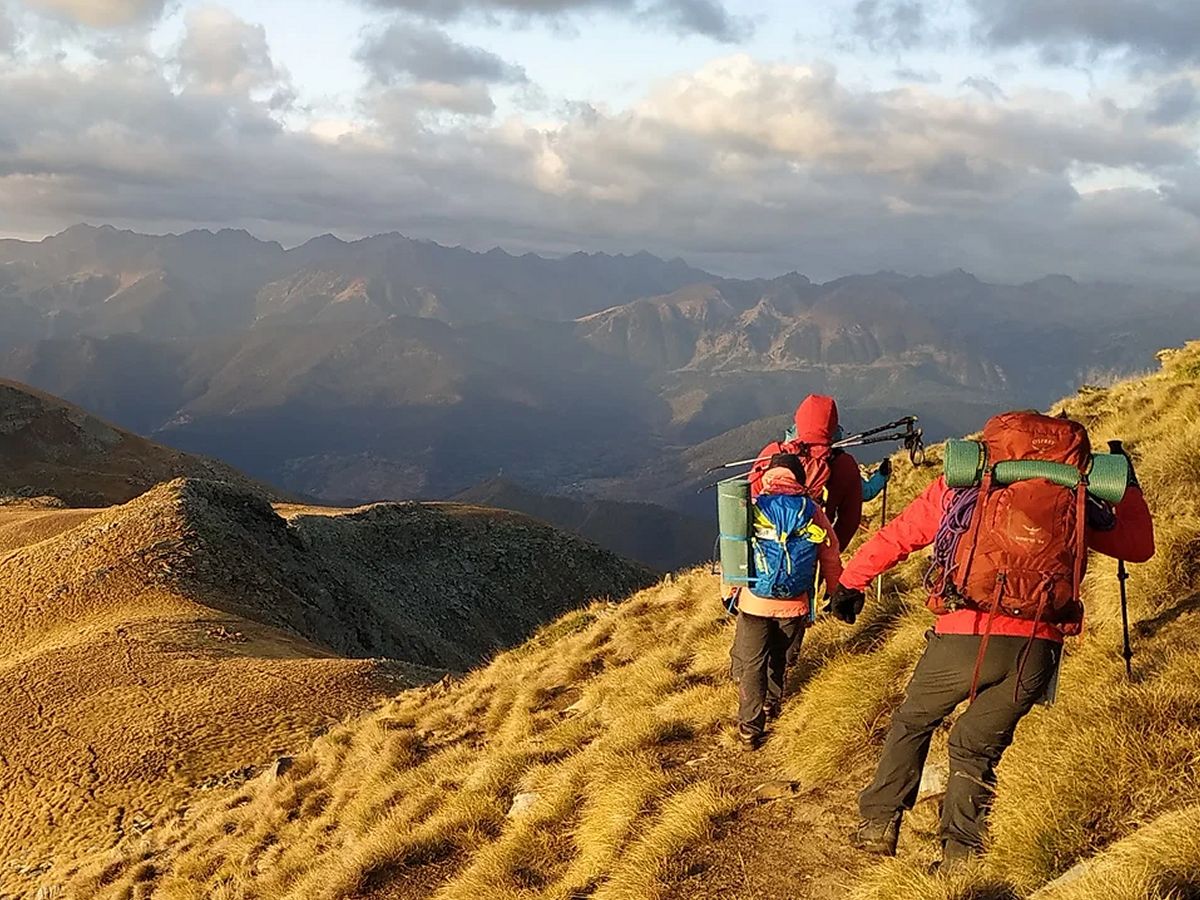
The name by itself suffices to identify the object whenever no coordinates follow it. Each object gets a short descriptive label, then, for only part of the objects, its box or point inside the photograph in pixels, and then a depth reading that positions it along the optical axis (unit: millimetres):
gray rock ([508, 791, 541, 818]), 9875
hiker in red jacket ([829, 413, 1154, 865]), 5879
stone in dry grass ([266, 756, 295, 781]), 15797
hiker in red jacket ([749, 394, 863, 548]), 9305
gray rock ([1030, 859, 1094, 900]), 4898
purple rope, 6191
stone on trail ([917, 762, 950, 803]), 7375
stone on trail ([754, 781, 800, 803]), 8211
